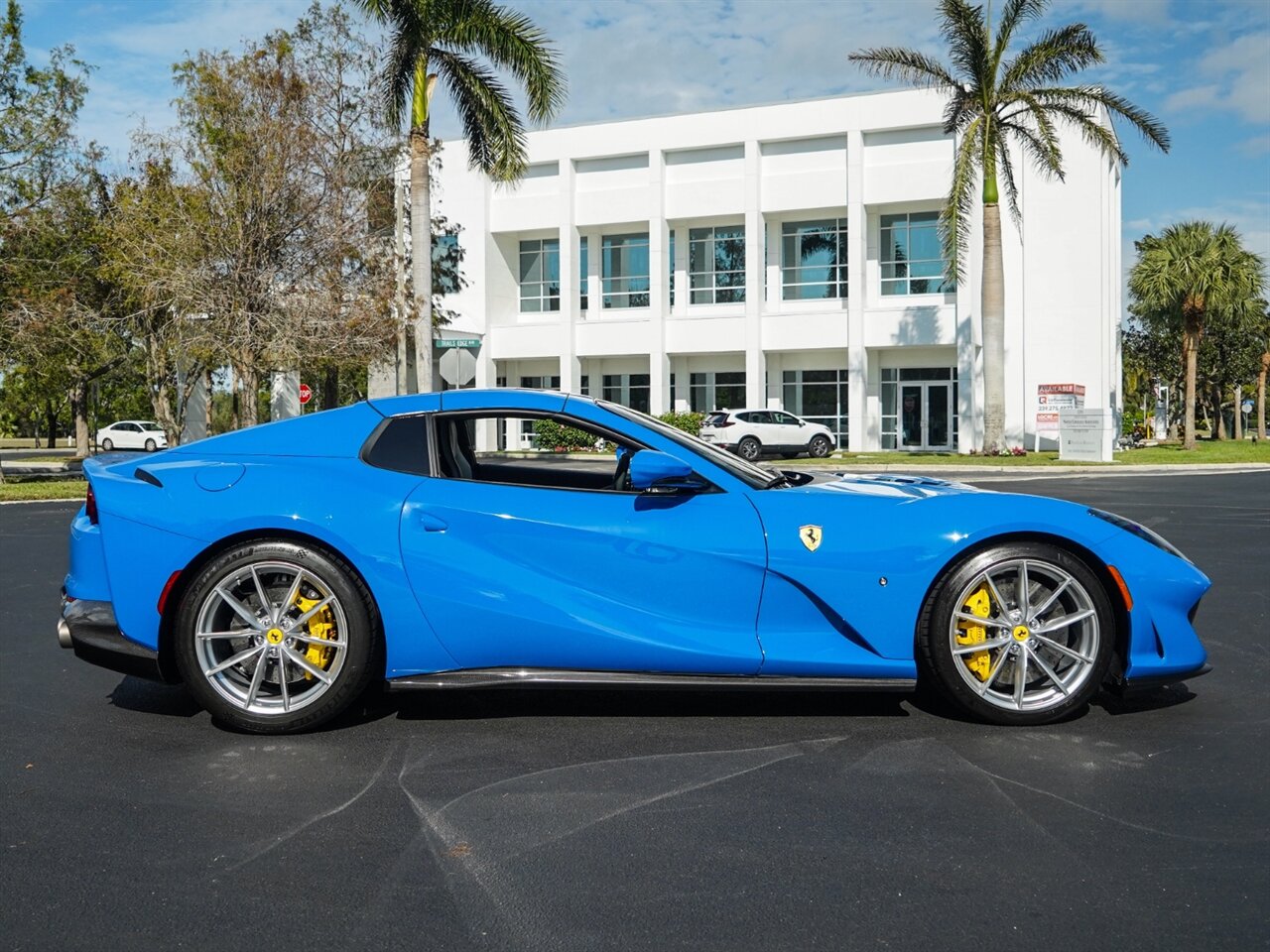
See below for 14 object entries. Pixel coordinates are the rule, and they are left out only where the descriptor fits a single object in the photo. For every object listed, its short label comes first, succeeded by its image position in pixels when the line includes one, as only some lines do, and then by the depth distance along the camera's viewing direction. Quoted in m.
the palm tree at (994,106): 29.11
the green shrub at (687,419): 38.69
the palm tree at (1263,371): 60.59
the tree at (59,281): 24.05
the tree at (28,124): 24.00
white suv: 34.28
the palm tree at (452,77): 24.11
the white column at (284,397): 40.69
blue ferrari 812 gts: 4.58
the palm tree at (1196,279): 41.91
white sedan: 52.22
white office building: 37.88
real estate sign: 35.12
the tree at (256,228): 23.84
